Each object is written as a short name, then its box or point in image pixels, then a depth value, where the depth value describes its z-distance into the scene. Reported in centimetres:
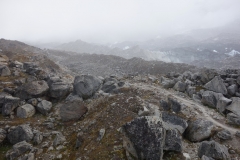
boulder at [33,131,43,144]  2183
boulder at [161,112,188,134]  2019
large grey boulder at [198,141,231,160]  1672
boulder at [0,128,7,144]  2194
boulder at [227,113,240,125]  2330
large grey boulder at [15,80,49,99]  2927
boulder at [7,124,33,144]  2208
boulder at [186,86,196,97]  3291
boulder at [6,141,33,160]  1970
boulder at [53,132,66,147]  2156
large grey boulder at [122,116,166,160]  1484
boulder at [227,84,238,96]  3096
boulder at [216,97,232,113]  2697
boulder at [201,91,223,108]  2884
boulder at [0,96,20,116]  2656
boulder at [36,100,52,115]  2808
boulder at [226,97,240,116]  2562
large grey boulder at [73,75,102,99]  3170
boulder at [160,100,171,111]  2614
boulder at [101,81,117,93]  3419
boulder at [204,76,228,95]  3129
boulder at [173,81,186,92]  3506
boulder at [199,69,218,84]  3625
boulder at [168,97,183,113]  2569
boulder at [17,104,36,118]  2666
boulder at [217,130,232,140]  2003
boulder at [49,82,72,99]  3141
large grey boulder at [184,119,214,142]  1983
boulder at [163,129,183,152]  1661
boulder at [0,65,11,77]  3692
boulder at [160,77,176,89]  3700
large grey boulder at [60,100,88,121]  2564
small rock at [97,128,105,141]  2013
